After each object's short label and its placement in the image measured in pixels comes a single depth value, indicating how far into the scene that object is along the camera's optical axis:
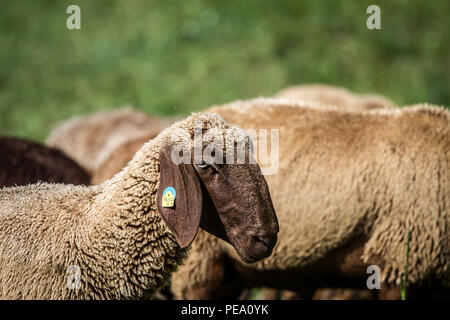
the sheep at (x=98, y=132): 6.30
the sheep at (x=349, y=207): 4.19
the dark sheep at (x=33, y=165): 4.46
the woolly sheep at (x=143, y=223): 2.88
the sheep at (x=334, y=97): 6.53
